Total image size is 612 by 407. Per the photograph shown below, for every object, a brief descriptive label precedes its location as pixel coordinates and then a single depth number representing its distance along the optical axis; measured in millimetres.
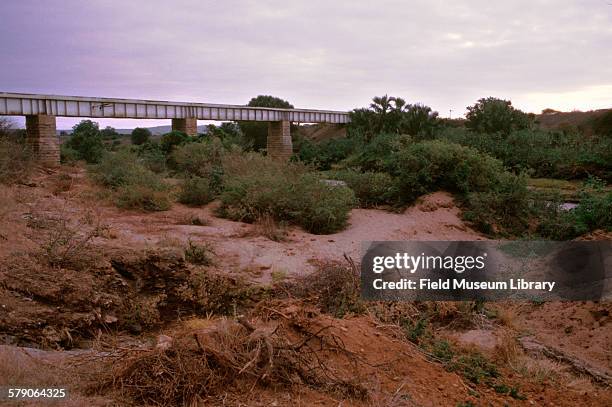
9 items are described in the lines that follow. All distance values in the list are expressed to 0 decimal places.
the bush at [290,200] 13359
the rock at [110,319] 7125
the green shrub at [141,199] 14891
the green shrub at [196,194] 16344
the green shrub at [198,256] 9531
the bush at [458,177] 14750
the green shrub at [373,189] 16703
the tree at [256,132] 50438
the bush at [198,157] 22688
